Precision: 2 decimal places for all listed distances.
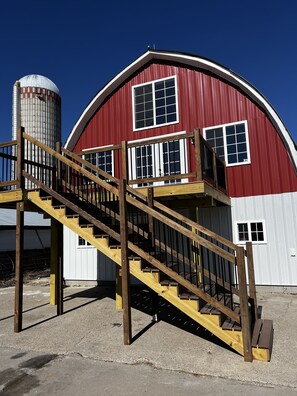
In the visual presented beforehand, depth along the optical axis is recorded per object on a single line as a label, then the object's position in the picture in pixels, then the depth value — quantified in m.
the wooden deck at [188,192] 7.13
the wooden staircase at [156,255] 4.85
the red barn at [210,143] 9.44
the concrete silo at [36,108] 22.78
